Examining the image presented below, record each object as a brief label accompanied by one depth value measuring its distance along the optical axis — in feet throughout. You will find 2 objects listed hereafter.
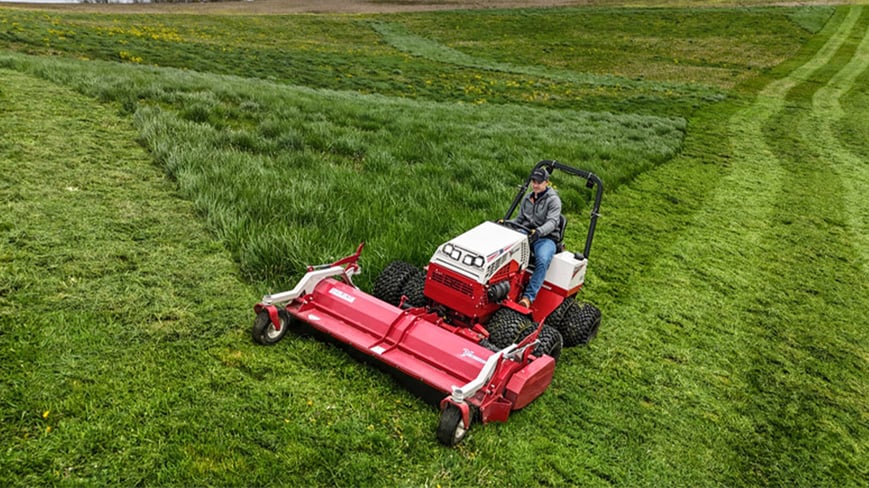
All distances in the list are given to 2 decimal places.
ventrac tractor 17.08
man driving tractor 22.76
